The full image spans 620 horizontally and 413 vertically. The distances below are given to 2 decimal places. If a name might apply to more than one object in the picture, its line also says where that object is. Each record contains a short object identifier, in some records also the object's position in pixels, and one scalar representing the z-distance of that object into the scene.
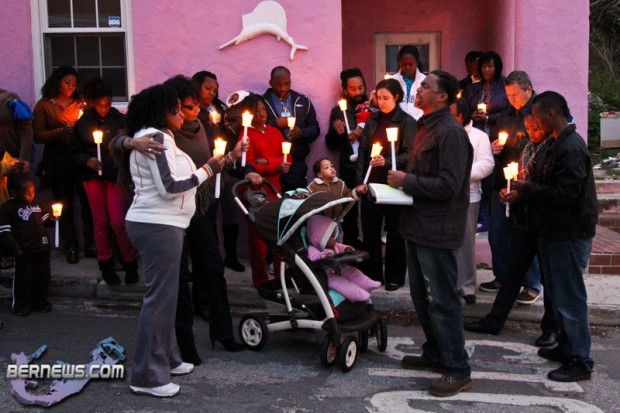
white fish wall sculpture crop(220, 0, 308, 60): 8.80
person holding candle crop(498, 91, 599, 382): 5.54
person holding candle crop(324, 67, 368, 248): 8.27
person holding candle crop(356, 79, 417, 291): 7.38
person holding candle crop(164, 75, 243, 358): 5.76
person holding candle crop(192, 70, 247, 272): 7.37
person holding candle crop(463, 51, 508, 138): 8.44
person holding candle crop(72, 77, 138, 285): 7.87
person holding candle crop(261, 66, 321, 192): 8.39
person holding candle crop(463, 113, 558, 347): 5.98
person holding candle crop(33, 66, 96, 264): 8.41
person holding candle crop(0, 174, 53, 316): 7.31
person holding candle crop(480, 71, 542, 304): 7.05
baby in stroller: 6.10
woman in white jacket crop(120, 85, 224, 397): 5.25
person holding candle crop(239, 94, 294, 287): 7.88
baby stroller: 5.93
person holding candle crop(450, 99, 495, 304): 7.29
